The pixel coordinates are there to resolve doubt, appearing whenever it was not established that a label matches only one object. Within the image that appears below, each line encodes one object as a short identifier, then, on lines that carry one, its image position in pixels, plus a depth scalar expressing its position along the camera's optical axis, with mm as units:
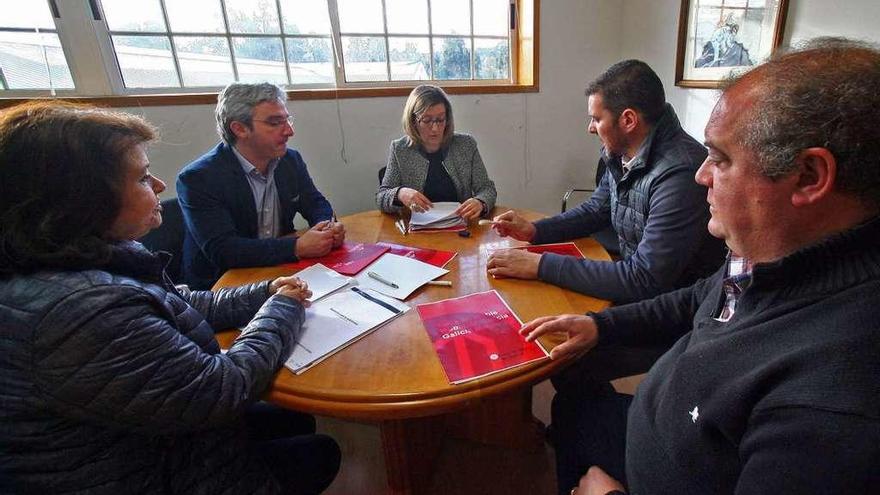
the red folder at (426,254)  1305
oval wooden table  748
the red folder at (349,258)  1274
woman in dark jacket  564
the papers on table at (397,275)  1125
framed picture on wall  1846
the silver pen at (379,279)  1139
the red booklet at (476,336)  808
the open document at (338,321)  855
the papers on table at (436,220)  1619
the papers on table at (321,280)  1116
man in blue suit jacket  1361
